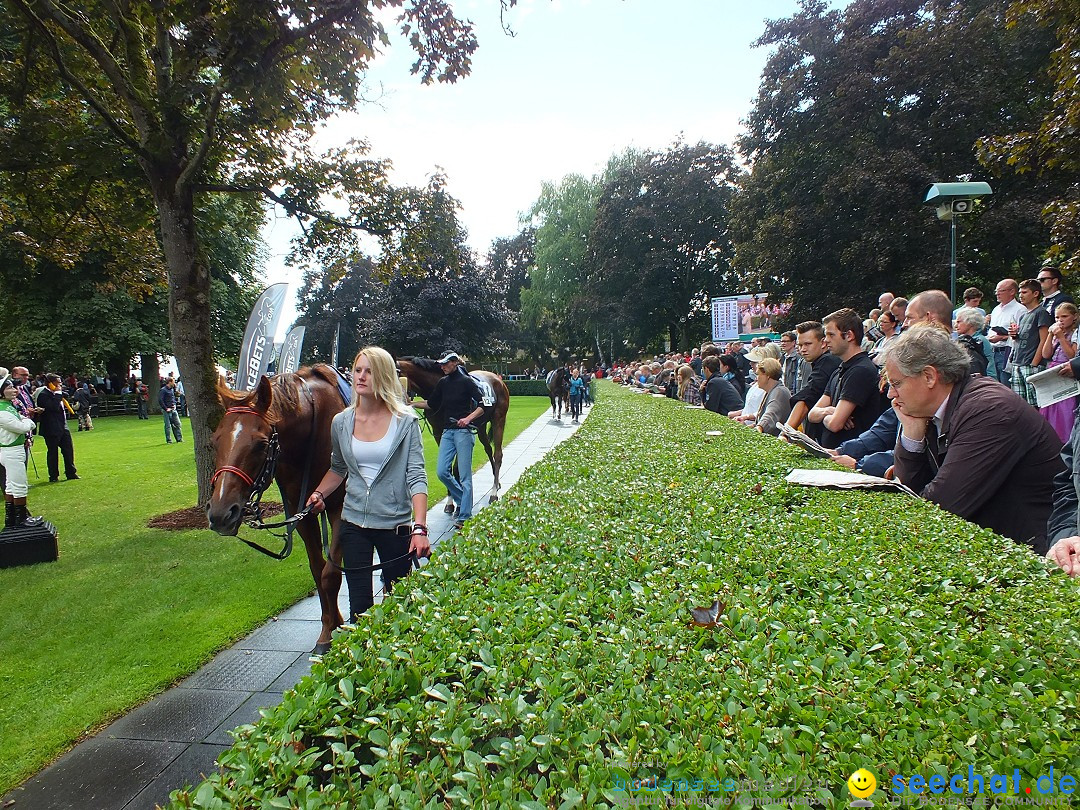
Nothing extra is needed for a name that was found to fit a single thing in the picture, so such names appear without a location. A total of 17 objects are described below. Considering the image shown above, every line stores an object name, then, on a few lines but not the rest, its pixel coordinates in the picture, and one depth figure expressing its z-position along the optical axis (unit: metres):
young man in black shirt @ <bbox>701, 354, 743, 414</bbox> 11.02
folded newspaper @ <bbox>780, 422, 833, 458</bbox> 4.59
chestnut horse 3.73
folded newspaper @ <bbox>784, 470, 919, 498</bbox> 3.66
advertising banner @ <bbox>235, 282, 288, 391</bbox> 5.29
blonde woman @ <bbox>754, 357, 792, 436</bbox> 7.47
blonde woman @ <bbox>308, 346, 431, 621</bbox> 3.93
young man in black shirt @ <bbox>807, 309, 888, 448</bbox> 5.23
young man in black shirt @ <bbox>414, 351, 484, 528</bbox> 8.20
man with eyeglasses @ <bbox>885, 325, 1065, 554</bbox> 2.82
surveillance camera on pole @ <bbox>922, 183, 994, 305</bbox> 10.46
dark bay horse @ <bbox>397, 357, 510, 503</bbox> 8.98
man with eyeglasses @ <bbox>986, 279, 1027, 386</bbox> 8.97
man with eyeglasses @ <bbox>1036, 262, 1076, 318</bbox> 7.61
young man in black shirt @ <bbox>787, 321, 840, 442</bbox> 6.12
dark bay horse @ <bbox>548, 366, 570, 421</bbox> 26.66
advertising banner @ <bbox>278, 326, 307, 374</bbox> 7.66
